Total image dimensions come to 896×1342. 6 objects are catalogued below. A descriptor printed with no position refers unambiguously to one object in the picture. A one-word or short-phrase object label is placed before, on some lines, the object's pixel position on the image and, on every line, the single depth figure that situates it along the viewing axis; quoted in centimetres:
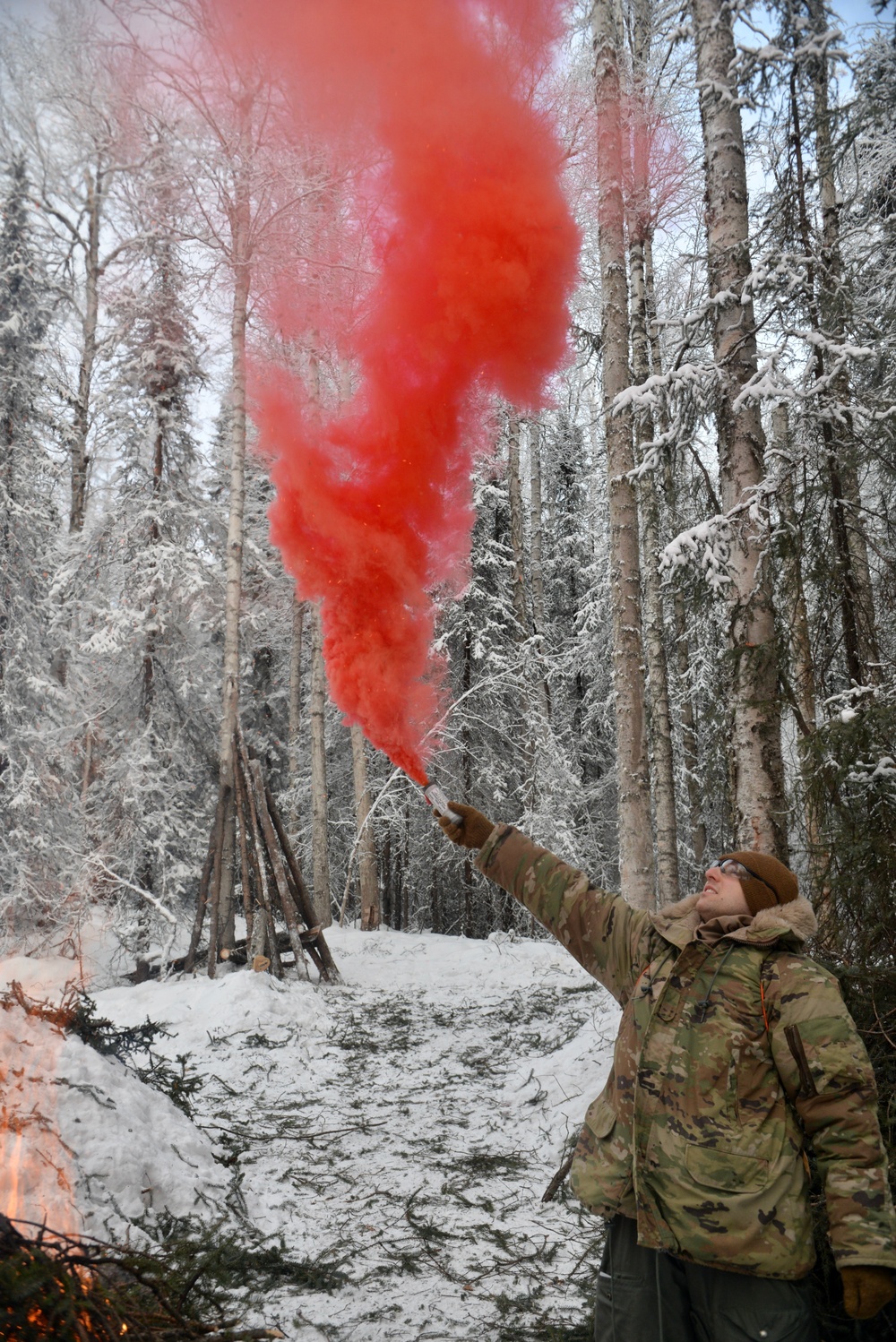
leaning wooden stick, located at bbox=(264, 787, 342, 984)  1145
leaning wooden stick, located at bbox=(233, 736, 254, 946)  1099
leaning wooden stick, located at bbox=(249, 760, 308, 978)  1113
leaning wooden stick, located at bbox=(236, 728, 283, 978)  1087
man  229
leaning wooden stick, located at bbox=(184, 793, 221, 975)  1116
